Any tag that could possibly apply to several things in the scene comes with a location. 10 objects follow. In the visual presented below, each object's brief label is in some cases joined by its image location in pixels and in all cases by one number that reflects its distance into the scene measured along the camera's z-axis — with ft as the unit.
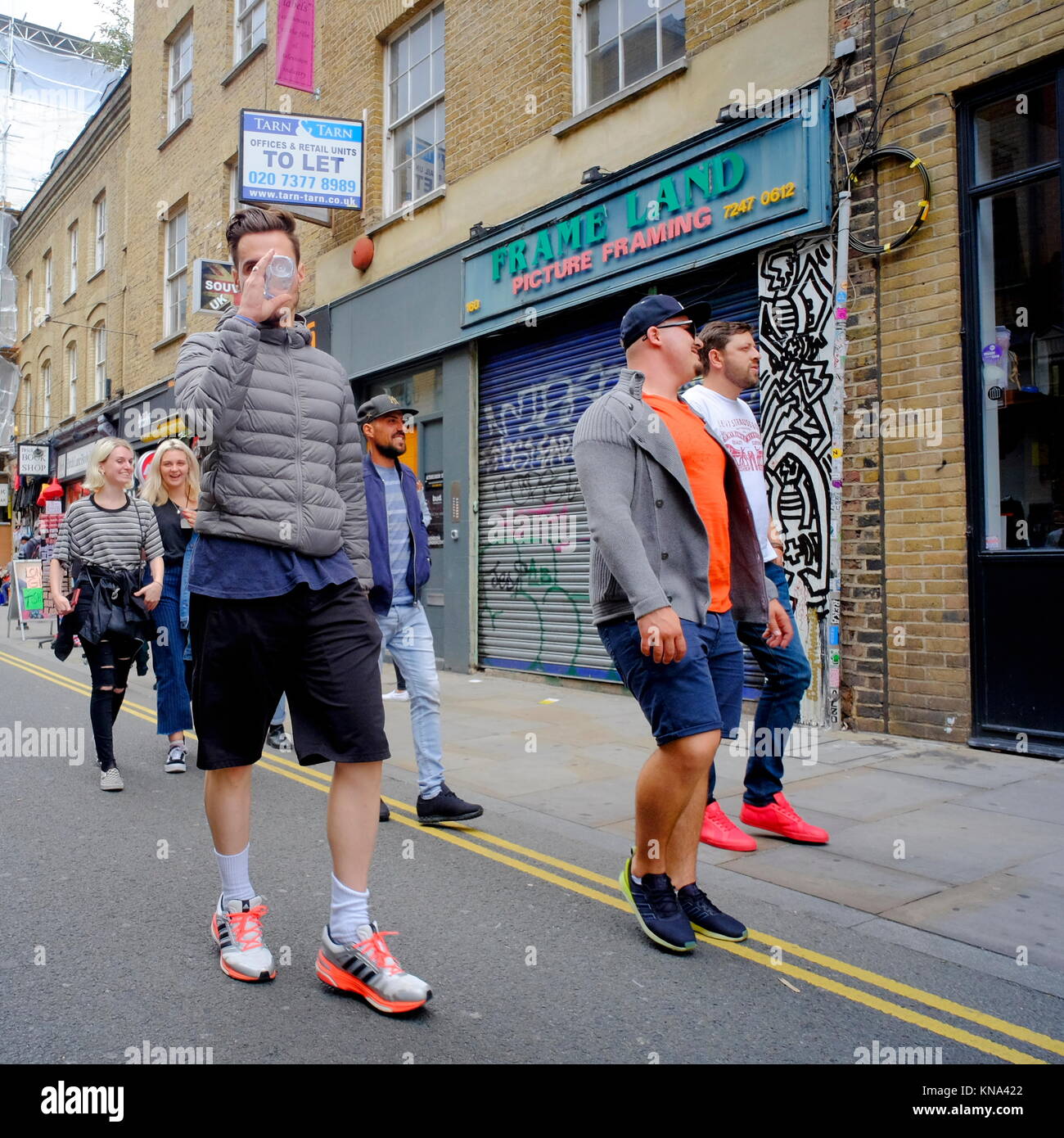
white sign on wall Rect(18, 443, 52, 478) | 85.61
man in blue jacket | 16.15
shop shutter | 31.65
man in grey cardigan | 10.40
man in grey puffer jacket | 9.37
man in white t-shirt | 14.26
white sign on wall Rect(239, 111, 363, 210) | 40.42
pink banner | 44.62
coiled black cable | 21.86
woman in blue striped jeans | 20.88
